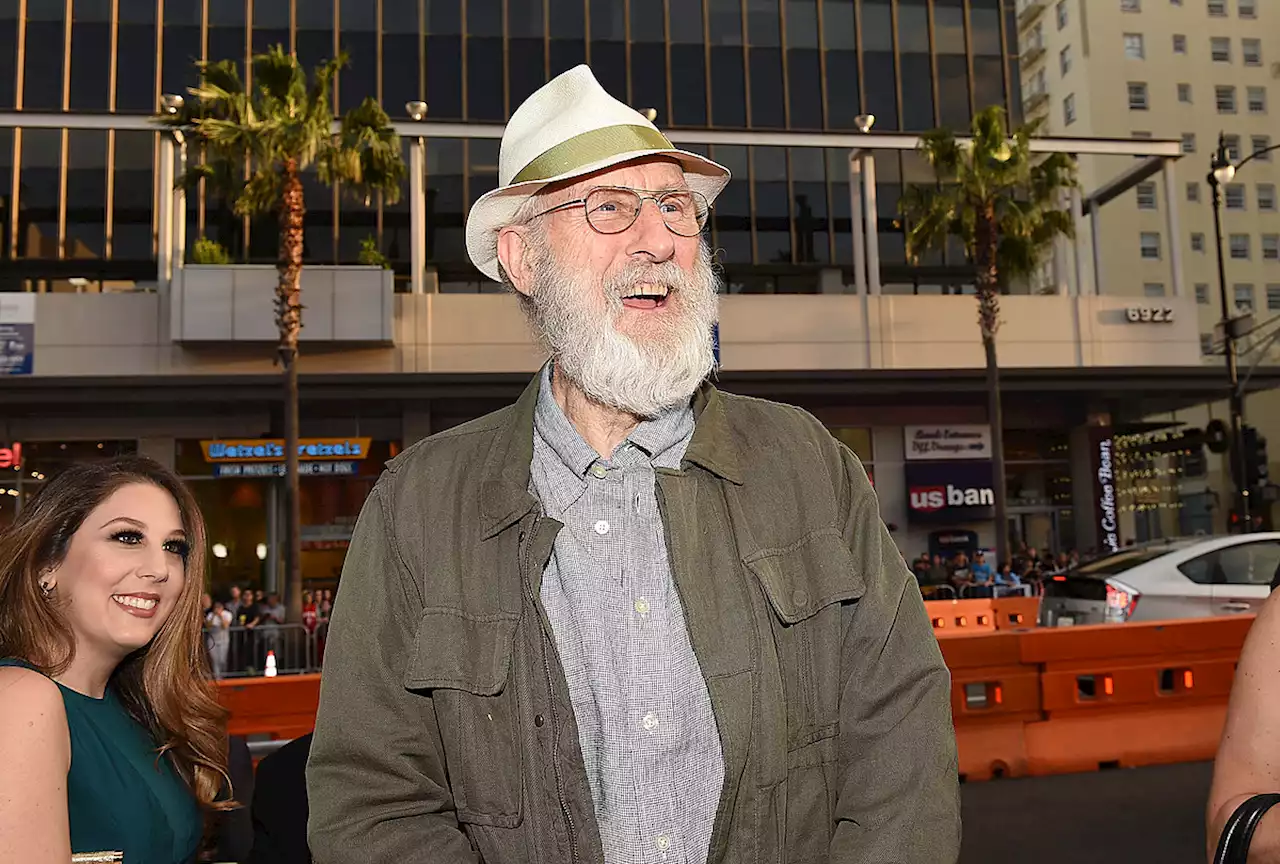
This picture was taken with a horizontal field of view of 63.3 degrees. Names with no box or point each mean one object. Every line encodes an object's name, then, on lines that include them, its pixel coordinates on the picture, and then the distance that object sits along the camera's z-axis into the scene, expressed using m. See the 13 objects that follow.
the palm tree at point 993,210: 21.52
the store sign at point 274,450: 22.64
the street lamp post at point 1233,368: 21.28
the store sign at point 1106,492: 25.55
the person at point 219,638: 15.25
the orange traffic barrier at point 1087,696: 7.32
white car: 10.21
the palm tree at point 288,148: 17.95
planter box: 21.41
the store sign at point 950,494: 24.88
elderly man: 1.93
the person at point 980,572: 20.86
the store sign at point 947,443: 25.30
